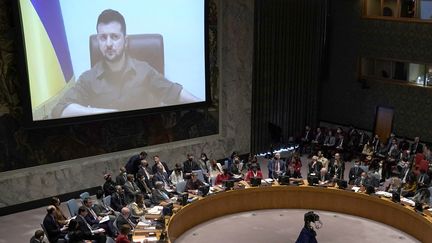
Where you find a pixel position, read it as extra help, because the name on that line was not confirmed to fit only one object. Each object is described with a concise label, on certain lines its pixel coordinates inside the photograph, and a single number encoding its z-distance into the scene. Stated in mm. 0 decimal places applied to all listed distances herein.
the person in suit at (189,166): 14786
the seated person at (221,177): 13969
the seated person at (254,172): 14398
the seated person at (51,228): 10547
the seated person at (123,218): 10516
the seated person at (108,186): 12453
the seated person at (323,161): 15023
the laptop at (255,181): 13383
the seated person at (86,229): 10373
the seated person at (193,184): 13102
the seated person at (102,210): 11453
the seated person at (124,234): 9344
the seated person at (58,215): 11003
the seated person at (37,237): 9502
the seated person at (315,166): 14728
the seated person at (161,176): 13680
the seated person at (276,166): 15008
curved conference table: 11953
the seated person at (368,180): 13612
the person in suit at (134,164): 14185
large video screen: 13500
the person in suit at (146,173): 13523
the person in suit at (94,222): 10789
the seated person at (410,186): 13642
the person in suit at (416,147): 16786
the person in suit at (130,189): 12492
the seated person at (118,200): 11883
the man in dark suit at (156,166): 14070
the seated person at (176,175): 14141
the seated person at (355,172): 14323
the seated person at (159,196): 12273
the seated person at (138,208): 11297
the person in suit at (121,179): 12820
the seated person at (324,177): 13719
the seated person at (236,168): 14688
